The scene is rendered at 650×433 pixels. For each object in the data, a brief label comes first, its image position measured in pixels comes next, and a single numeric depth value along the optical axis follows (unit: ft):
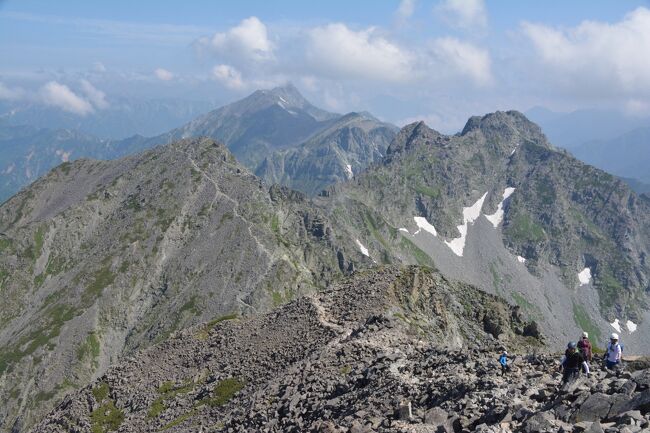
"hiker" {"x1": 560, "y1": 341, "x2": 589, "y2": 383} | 103.65
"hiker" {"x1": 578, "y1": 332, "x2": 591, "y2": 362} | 112.88
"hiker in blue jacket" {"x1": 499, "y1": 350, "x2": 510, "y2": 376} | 125.14
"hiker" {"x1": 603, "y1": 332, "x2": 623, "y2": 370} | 113.19
